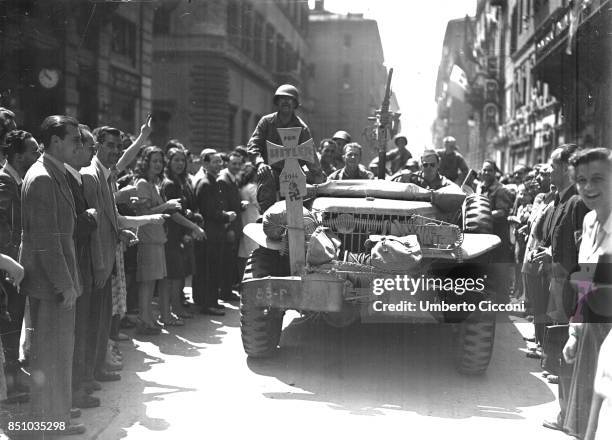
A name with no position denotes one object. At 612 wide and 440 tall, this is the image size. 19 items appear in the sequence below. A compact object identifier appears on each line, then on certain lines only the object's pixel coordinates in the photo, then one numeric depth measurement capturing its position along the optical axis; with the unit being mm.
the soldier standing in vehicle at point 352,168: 9312
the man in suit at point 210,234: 8859
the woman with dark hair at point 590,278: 3912
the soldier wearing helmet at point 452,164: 11781
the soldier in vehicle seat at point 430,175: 8641
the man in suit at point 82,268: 4973
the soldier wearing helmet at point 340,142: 11932
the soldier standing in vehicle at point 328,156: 11109
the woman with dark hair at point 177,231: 7973
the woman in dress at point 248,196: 10250
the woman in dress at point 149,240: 7387
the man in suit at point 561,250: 4711
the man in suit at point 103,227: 5305
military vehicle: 5824
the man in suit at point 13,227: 5043
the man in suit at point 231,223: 9164
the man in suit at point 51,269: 4301
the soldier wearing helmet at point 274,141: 7891
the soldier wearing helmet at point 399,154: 12602
